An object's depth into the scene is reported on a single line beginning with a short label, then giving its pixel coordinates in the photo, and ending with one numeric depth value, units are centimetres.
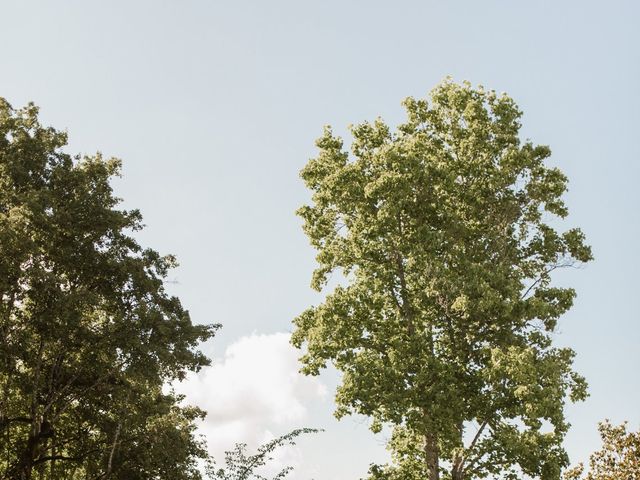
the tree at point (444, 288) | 1802
